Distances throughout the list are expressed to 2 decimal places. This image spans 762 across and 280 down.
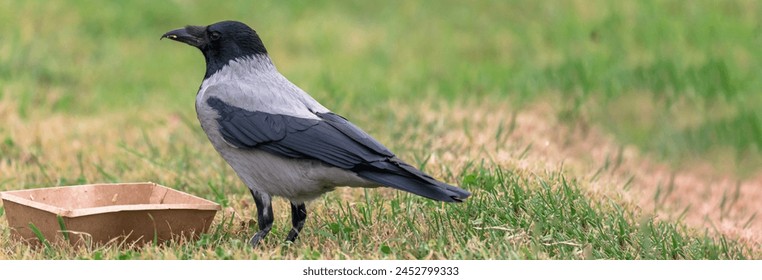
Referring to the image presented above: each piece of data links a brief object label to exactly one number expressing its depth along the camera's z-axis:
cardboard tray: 9.84
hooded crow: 9.59
